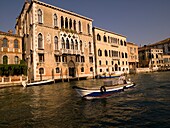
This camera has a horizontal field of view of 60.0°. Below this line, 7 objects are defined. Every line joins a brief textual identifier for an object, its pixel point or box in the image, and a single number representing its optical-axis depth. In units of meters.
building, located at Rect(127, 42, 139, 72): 50.49
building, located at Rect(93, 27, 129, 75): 37.75
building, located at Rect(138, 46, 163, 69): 58.12
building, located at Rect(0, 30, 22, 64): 25.00
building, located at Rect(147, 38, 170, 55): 68.81
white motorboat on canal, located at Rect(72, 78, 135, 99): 10.48
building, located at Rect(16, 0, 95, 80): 25.97
